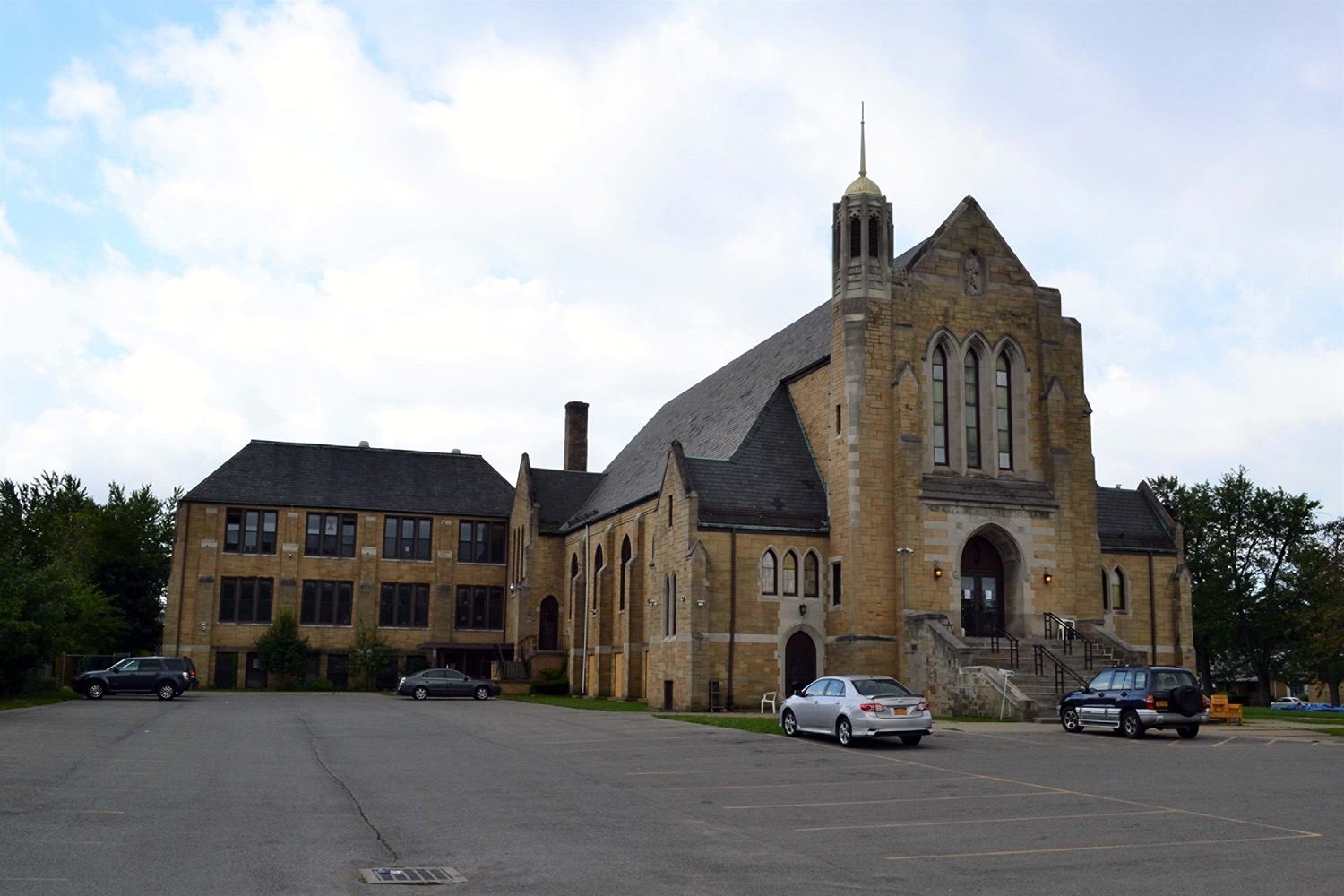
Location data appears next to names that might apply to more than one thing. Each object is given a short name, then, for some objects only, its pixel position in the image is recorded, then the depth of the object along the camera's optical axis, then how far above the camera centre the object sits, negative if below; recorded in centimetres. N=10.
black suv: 4225 -223
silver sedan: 2427 -176
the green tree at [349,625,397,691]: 5784 -198
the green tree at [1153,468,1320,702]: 7000 +372
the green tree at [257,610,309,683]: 5647 -150
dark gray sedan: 4703 -259
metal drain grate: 1052 -222
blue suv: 2678 -166
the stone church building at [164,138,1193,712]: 3819 +360
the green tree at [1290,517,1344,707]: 3328 +110
